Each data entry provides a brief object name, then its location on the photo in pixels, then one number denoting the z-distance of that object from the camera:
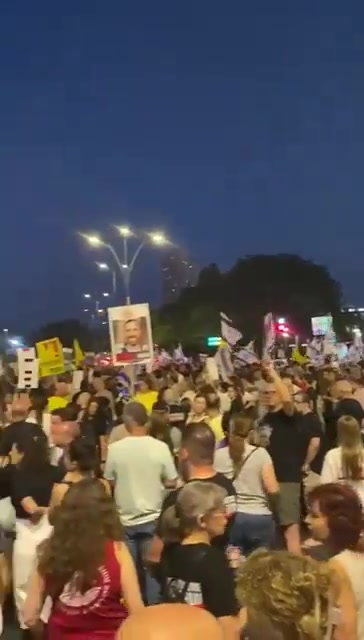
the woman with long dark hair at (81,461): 6.48
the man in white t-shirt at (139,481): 7.40
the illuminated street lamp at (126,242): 25.19
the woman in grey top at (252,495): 7.37
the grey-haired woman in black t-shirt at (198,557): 4.20
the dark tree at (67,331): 100.79
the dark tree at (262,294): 77.56
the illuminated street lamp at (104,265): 33.13
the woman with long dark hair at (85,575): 3.94
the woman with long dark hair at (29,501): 6.50
